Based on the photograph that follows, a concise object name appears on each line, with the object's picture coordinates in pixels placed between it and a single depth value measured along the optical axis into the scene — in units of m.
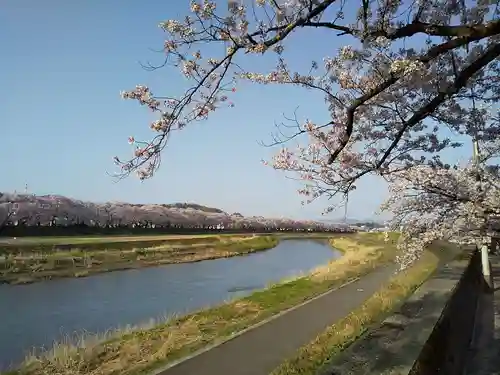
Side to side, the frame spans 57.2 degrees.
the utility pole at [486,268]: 11.91
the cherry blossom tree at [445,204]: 6.82
